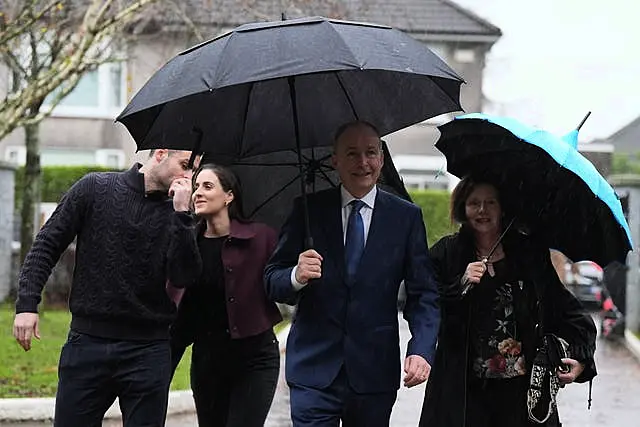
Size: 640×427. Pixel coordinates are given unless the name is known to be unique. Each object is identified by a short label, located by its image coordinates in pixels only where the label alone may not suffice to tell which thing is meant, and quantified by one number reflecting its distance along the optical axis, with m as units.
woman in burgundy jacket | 11.27
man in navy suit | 9.27
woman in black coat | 9.83
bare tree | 22.00
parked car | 47.95
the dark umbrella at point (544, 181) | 9.60
